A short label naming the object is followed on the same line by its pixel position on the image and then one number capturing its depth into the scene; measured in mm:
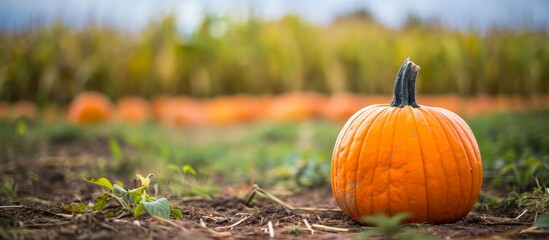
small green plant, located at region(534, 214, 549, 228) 1621
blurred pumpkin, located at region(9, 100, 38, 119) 7070
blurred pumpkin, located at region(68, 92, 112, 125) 6930
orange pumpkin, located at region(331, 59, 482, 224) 1901
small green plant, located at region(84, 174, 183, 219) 1814
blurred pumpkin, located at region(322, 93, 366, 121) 7675
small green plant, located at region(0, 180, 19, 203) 2363
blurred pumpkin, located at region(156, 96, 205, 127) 7512
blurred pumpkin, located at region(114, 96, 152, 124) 7652
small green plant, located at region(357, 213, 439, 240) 1441
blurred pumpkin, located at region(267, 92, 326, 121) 7700
